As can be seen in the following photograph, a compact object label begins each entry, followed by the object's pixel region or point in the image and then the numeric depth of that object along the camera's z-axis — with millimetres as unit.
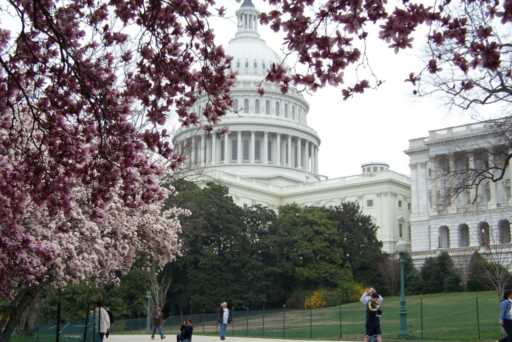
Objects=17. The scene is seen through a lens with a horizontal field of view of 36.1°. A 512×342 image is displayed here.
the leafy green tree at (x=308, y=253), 71125
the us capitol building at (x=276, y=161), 115938
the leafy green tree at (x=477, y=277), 70381
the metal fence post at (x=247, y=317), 41719
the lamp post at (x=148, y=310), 46406
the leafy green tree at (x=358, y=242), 78250
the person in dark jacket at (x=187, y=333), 26125
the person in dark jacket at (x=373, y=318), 21938
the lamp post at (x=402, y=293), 31438
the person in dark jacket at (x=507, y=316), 19719
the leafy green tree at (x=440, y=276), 74500
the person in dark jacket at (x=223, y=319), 34250
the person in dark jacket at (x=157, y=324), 37531
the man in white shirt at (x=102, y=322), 25375
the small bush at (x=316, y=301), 66694
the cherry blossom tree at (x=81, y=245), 18938
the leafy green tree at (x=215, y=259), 63156
